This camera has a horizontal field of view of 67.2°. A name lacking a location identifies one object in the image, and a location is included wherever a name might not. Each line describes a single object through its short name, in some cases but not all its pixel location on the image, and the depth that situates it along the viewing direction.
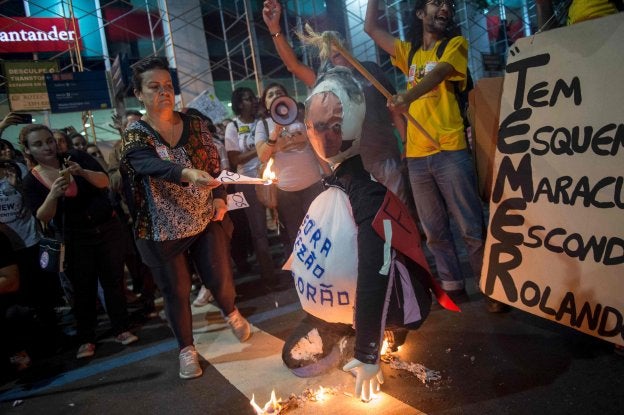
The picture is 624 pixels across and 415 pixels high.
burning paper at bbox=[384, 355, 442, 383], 2.44
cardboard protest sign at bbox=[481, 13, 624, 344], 2.10
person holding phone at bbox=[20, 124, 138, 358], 3.48
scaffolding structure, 10.36
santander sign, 12.80
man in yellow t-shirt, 3.07
